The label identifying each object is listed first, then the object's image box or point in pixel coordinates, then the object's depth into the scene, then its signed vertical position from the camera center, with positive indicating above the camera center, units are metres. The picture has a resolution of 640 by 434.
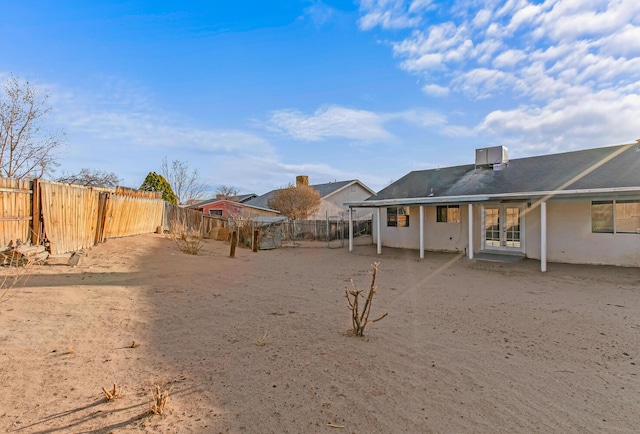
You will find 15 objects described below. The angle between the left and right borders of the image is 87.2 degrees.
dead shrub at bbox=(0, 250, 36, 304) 5.64 -0.99
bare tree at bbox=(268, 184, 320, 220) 26.92 +1.61
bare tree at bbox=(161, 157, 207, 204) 41.39 +5.44
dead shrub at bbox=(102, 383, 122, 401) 2.67 -1.42
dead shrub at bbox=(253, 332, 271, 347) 4.09 -1.50
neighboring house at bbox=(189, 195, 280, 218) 29.83 +1.21
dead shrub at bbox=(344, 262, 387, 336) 4.43 -1.37
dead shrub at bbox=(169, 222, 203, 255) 12.52 -0.76
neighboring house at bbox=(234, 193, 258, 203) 40.42 +2.87
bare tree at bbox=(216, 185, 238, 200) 51.78 +4.78
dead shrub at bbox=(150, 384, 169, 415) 2.56 -1.43
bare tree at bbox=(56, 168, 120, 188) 16.54 +2.26
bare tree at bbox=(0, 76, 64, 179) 14.86 +4.02
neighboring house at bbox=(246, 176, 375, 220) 29.22 +2.47
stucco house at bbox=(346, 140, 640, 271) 10.39 +0.58
